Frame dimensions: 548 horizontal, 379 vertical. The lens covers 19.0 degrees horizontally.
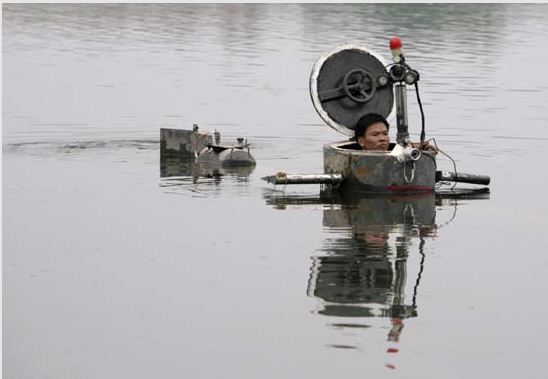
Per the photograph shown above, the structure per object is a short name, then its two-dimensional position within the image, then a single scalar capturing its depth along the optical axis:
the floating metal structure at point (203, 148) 27.53
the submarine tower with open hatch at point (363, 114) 23.91
